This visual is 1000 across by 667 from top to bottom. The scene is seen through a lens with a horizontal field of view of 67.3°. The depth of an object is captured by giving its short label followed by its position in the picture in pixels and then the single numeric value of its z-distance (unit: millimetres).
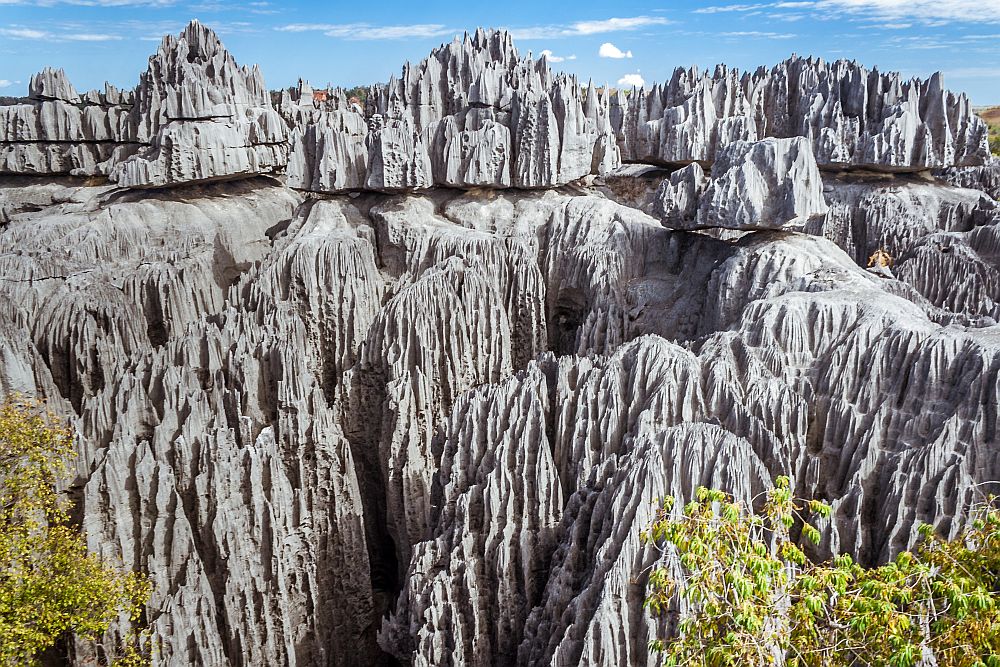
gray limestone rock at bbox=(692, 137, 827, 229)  18484
